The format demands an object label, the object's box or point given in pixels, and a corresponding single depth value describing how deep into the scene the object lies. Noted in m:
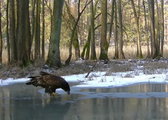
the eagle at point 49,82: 9.15
